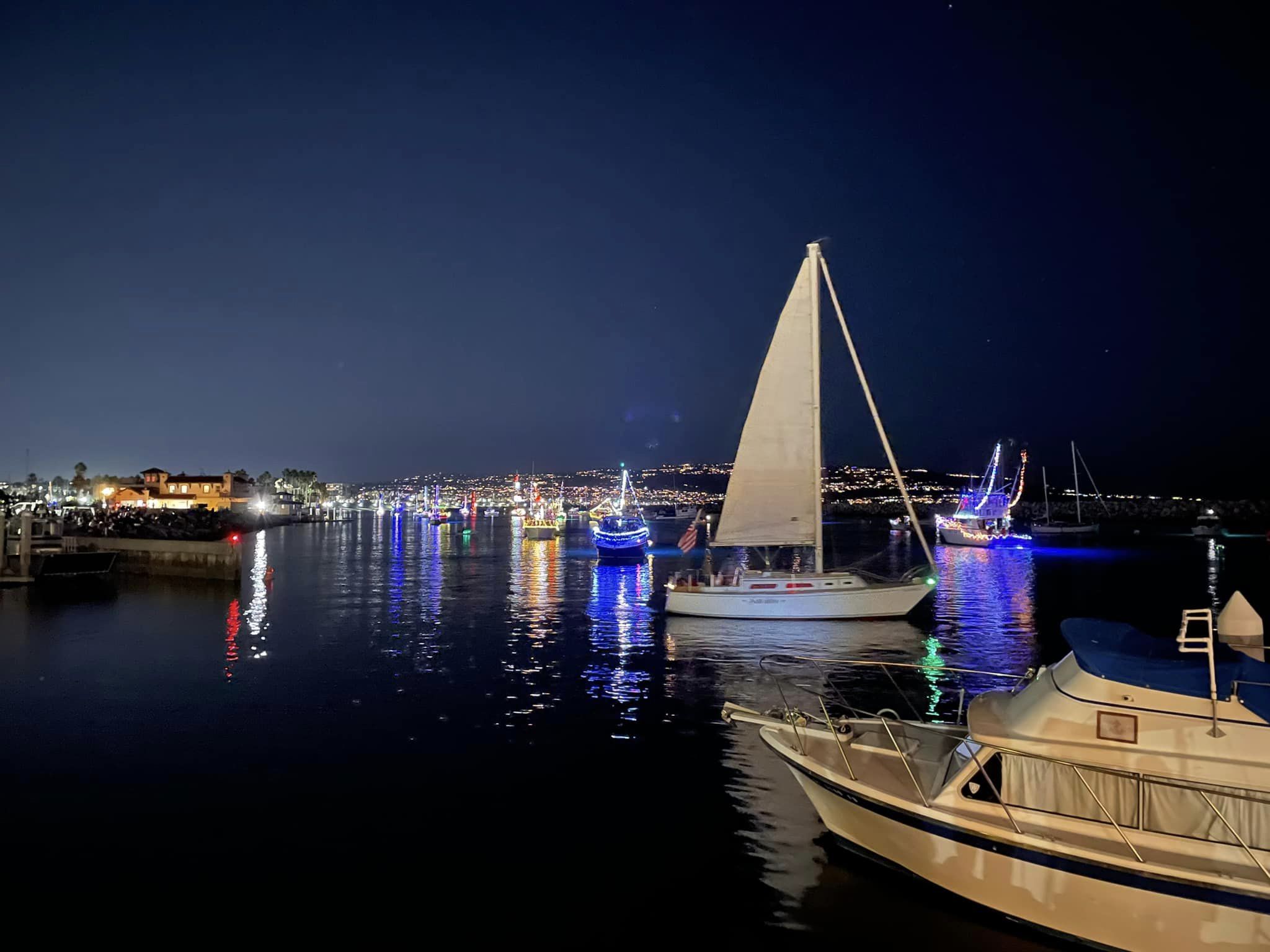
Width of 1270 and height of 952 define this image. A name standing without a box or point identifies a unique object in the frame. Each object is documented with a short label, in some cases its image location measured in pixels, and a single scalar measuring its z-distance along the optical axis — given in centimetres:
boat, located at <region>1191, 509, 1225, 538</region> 16275
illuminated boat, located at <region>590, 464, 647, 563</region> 7669
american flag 4462
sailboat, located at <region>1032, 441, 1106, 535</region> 13450
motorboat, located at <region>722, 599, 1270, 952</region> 841
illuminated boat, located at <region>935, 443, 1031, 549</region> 10981
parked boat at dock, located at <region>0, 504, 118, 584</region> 4912
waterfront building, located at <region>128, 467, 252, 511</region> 19300
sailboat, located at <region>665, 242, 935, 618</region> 3262
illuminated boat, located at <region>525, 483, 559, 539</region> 11956
